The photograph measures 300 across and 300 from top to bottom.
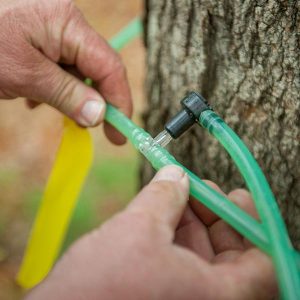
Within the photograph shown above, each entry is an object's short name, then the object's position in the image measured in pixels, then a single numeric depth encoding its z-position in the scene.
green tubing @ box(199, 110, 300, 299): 0.29
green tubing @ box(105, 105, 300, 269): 0.31
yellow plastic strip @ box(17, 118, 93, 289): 0.42
